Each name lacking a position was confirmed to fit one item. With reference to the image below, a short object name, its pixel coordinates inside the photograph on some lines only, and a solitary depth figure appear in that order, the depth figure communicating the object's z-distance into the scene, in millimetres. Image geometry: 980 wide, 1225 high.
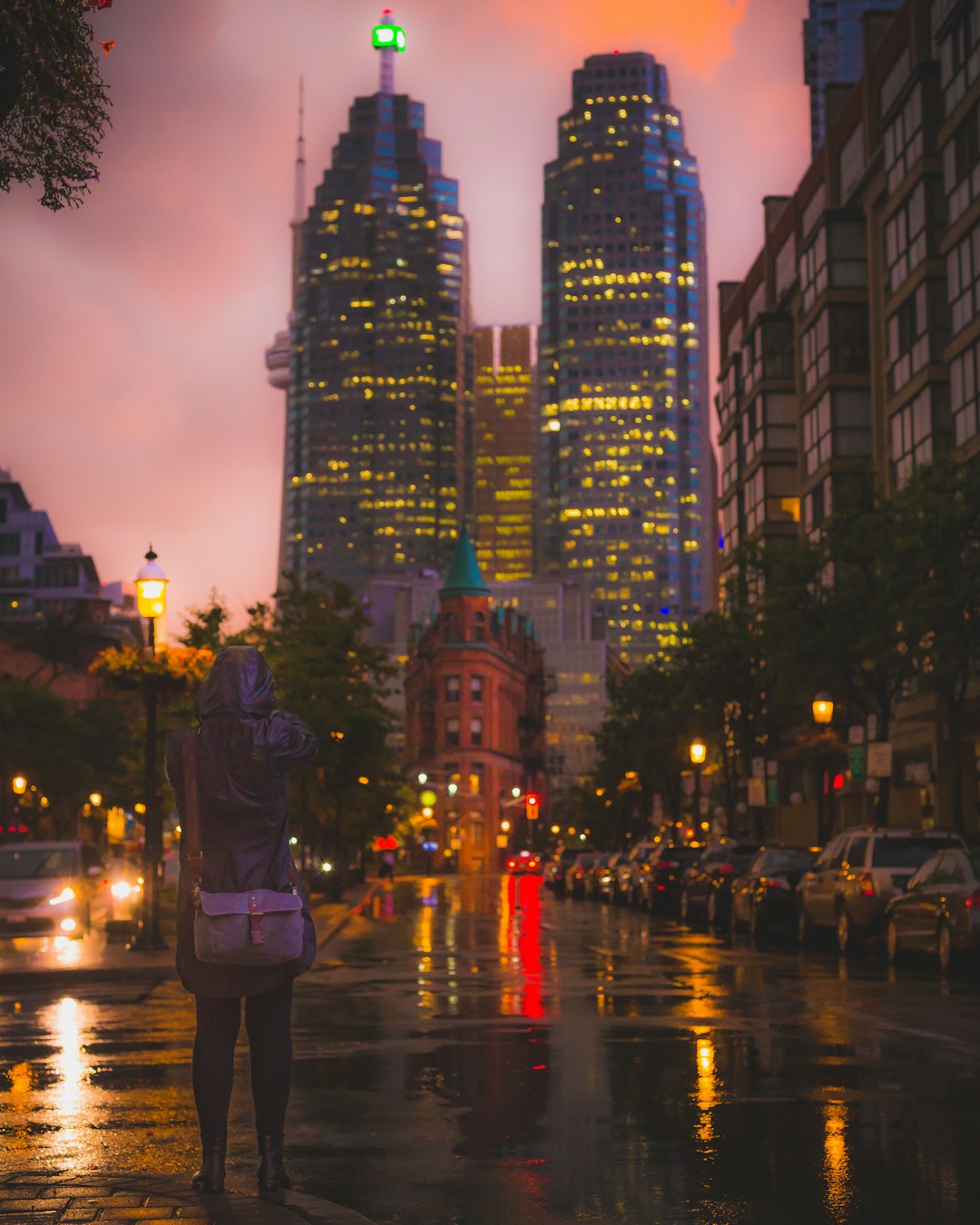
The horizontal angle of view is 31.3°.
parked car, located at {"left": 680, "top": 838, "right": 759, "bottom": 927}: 34844
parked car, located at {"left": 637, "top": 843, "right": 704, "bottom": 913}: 43531
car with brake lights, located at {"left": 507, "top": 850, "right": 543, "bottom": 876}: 113000
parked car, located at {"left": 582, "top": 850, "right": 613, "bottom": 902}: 57656
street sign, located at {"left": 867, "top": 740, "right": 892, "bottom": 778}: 38312
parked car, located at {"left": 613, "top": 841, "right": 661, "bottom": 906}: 47875
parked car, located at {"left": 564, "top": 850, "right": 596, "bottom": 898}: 61531
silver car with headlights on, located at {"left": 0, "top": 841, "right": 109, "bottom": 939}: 27594
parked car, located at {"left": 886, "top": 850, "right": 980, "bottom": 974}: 20125
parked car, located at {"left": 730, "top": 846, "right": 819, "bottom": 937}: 30172
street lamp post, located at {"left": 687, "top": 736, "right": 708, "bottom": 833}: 60656
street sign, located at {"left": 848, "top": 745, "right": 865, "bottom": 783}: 41844
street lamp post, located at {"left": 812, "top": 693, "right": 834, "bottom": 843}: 47562
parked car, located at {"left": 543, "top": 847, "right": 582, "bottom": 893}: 69125
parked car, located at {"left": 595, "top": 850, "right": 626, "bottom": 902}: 53500
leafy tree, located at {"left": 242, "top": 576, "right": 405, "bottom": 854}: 49500
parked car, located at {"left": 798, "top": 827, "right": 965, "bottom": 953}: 24891
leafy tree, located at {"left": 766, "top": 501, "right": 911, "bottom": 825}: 36391
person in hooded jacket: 6926
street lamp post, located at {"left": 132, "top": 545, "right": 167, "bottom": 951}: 24656
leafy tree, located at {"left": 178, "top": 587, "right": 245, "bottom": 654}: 48781
